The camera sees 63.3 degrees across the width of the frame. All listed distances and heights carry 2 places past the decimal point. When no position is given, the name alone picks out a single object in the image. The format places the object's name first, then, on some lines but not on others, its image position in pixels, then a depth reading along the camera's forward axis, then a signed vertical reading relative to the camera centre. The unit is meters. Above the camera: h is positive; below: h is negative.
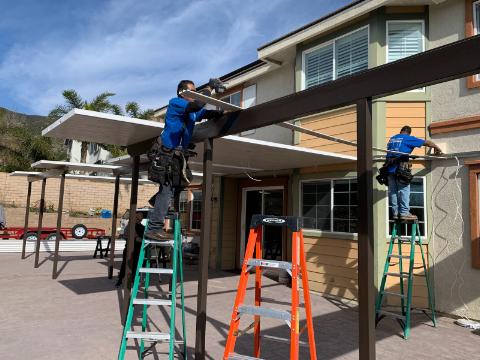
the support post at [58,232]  9.54 -0.59
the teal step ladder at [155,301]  3.95 -0.94
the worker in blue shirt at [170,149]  4.38 +0.72
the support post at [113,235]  9.37 -0.62
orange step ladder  3.16 -0.57
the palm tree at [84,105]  25.41 +6.83
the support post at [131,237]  5.79 -0.40
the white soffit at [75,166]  9.30 +1.04
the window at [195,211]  13.87 +0.08
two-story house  6.96 +1.66
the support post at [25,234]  13.01 -0.91
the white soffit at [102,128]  4.98 +1.16
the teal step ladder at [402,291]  5.75 -1.12
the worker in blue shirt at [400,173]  6.26 +0.78
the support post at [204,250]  4.34 -0.41
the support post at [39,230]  11.21 -0.65
